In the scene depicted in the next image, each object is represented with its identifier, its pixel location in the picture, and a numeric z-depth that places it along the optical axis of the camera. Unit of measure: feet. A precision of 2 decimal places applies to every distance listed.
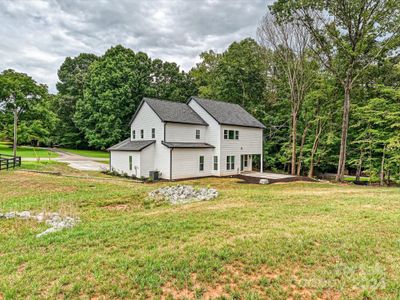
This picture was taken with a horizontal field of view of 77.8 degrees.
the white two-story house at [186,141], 66.44
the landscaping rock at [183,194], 36.06
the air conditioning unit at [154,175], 64.34
